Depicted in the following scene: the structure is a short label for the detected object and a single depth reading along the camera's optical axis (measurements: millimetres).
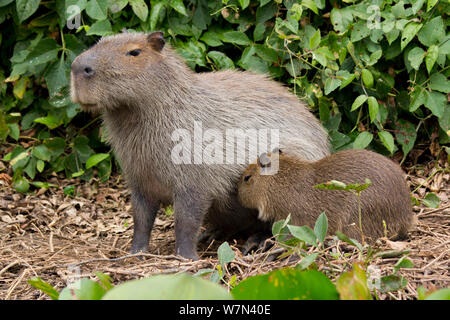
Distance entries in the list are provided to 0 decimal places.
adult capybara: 7660
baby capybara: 7551
